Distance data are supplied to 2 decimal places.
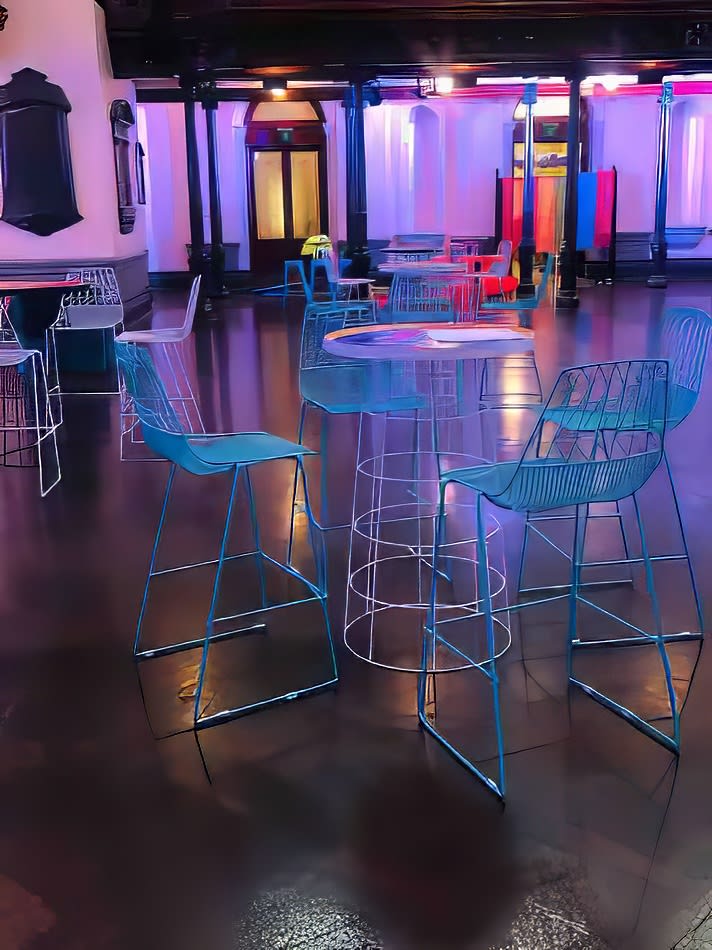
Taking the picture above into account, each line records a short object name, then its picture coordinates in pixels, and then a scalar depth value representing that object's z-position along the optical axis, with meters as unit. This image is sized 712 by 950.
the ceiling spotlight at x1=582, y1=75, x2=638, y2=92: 13.68
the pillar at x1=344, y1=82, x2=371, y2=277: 13.21
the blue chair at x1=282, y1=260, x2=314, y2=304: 10.69
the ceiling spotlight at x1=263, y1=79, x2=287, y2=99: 13.80
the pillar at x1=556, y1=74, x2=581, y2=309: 11.67
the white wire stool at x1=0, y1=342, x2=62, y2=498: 5.00
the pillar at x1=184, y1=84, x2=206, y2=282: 12.57
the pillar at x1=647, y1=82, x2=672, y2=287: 13.36
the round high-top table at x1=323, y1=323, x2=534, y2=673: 2.99
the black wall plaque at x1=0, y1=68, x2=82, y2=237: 9.38
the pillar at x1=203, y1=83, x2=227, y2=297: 13.71
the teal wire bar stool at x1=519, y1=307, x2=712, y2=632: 3.34
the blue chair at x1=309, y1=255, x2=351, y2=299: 10.05
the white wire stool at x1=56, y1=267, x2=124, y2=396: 7.50
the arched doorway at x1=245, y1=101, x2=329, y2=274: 16.36
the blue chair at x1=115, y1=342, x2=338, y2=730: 2.67
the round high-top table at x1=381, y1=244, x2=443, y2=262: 10.54
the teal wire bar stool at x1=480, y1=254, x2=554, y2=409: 6.51
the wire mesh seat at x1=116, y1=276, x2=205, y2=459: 5.56
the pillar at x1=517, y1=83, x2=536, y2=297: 14.51
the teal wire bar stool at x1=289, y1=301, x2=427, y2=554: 3.57
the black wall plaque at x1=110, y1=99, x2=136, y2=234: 10.30
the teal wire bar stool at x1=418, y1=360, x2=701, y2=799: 2.35
